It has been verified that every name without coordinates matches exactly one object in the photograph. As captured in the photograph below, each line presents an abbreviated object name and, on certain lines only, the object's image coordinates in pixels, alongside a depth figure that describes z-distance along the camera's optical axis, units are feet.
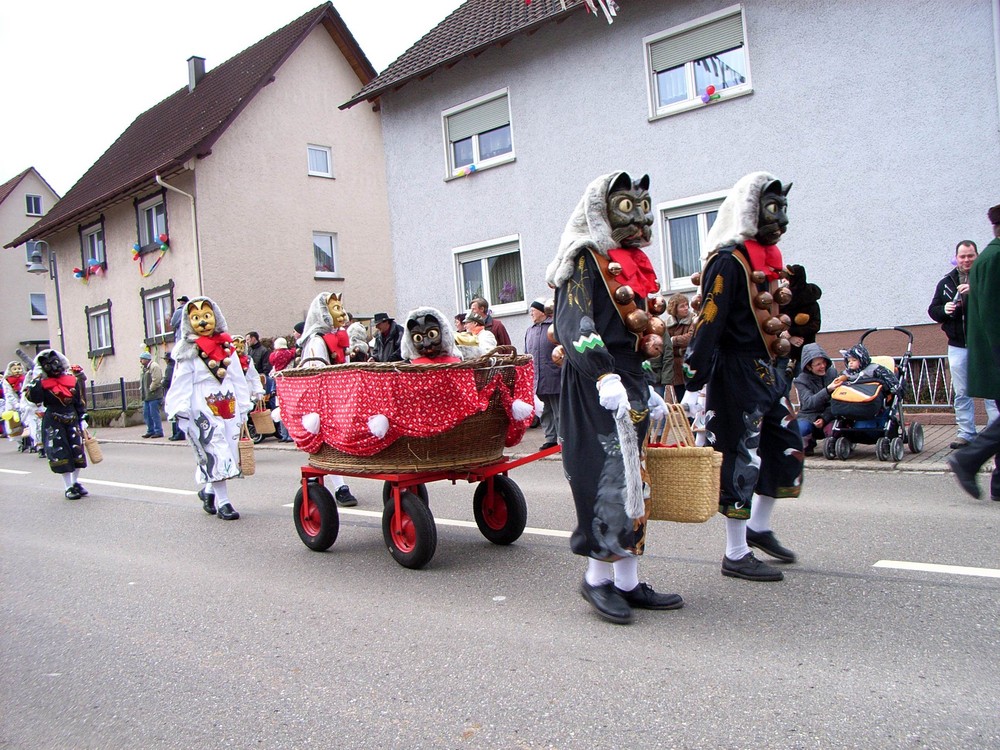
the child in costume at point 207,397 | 25.99
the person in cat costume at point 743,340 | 14.71
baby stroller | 27.73
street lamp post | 98.84
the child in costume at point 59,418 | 33.35
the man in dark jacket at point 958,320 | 27.32
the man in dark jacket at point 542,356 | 35.12
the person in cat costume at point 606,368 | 13.33
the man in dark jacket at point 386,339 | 30.35
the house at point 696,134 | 36.70
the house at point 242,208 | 75.41
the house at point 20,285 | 137.90
